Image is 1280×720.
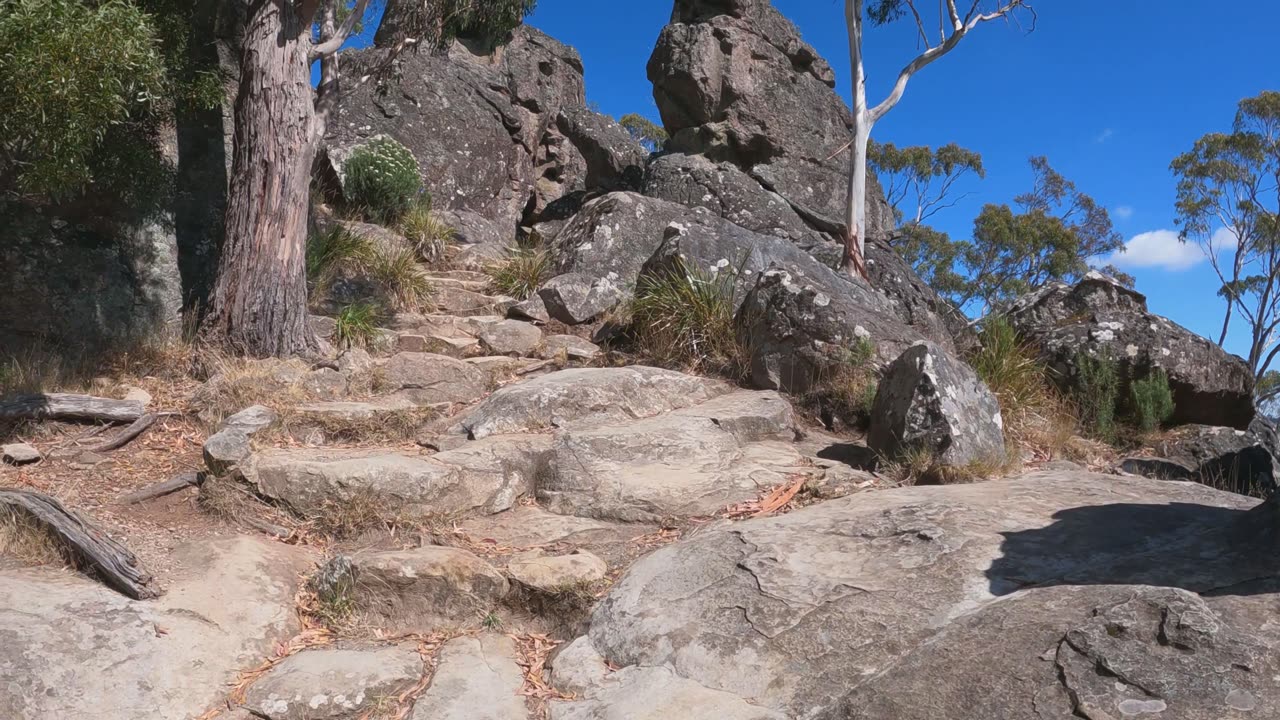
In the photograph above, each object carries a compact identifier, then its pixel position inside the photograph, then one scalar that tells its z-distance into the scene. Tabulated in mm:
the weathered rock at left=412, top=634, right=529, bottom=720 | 3744
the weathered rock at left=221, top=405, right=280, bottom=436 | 6031
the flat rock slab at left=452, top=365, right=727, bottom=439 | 6672
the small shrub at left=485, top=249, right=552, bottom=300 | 10812
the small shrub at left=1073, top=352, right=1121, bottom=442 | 8062
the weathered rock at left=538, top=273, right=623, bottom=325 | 9875
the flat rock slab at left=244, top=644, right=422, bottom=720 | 3766
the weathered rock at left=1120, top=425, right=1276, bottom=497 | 7500
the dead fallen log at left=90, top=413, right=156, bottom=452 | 6238
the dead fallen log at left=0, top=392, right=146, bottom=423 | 6250
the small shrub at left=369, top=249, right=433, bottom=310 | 10156
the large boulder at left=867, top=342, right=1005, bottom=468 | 6086
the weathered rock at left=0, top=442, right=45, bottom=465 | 5902
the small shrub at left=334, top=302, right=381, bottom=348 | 8492
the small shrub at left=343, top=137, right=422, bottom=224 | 12391
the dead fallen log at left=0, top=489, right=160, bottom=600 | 4344
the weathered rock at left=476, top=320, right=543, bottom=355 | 9047
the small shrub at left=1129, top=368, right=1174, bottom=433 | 8047
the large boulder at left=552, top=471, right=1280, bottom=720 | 3170
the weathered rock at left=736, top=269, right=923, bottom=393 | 7594
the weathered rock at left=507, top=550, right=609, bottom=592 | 4598
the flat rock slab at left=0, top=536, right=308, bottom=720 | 3631
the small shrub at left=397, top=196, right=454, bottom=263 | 11977
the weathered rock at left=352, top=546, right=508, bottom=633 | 4570
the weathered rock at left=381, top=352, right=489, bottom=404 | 7555
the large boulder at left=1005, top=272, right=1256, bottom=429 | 8250
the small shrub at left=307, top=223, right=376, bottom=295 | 10031
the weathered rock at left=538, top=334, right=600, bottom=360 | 8875
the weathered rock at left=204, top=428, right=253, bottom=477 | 5594
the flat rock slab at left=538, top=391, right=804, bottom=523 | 5707
